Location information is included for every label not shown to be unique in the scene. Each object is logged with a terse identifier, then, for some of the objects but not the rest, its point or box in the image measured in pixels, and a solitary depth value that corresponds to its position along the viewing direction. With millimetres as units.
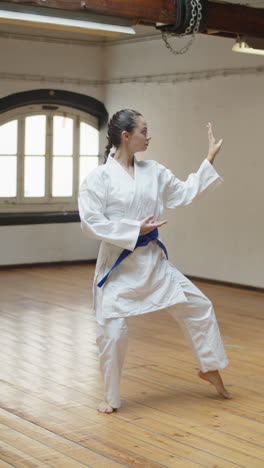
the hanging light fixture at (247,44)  6008
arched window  8750
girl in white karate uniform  3611
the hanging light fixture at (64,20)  4277
